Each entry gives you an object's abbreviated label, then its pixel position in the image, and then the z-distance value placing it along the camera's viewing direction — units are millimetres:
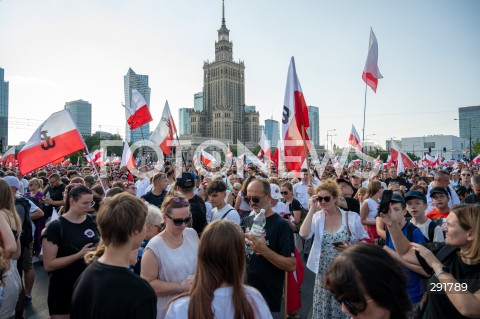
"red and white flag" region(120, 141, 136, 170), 14828
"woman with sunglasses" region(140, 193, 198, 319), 2914
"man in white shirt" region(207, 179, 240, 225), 5290
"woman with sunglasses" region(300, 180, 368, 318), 4039
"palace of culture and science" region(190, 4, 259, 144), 114625
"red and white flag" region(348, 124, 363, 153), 19734
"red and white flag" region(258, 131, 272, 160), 18944
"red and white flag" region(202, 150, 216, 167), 20984
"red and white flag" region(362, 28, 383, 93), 10703
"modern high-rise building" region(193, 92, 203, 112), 165750
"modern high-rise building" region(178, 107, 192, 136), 189750
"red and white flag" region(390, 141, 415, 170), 15545
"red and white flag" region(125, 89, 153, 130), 12688
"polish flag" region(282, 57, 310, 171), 7543
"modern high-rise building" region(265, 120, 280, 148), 159250
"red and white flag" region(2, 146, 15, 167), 16992
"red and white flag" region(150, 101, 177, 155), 13156
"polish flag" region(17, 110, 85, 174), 6375
